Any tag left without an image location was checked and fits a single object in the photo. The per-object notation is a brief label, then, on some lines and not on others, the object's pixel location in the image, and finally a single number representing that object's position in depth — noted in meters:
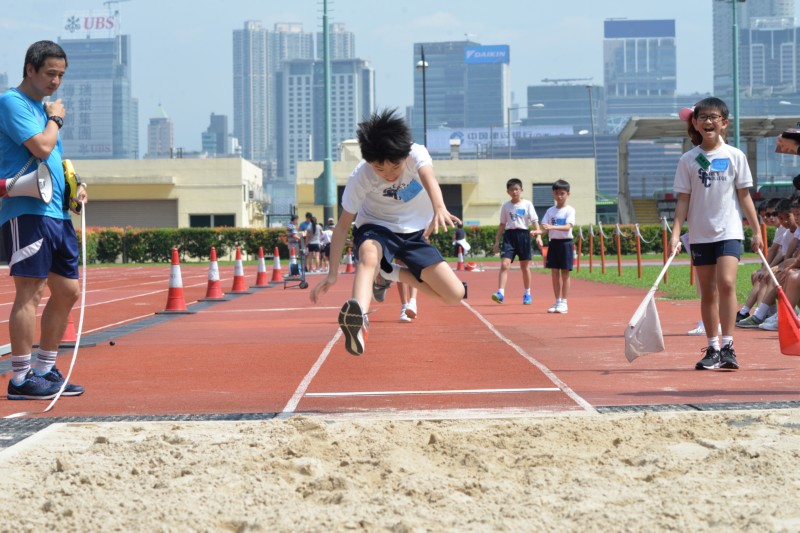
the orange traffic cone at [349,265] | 32.72
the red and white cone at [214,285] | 19.17
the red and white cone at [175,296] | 16.03
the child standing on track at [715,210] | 8.27
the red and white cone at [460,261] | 34.09
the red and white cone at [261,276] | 23.58
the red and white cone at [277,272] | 26.41
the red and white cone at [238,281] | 21.72
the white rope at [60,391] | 6.83
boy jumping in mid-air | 7.10
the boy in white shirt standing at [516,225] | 15.49
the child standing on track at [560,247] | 14.50
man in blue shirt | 7.07
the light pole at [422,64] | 49.22
